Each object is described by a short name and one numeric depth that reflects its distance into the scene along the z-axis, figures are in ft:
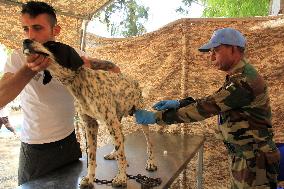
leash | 6.54
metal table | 6.71
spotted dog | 5.57
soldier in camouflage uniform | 7.37
